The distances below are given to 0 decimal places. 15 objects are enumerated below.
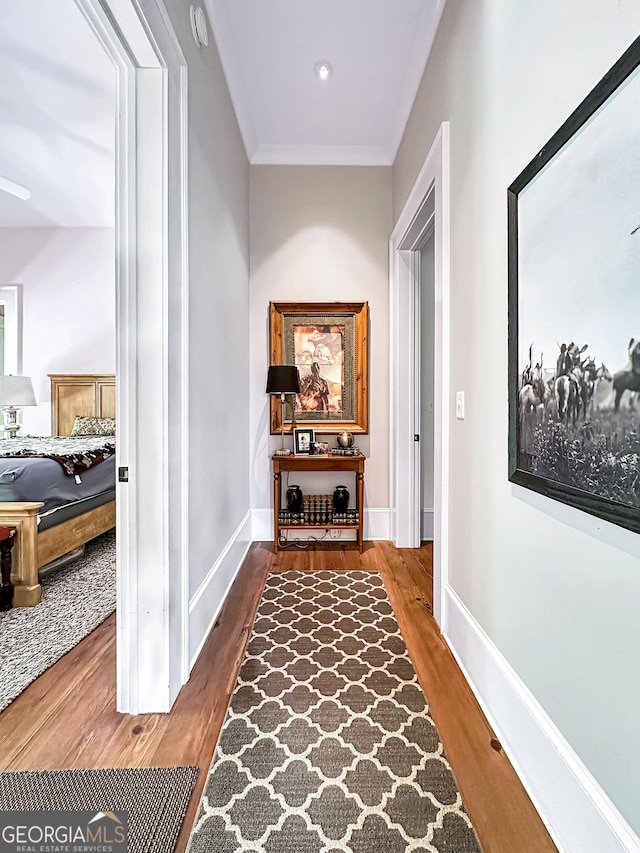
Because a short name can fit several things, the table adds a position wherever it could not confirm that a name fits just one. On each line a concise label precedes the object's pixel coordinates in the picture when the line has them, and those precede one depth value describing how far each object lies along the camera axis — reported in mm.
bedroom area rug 1847
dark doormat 1112
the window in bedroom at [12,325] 5207
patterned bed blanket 3008
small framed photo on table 3363
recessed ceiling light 2555
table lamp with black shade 3180
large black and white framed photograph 868
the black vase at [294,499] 3350
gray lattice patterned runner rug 1119
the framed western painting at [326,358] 3479
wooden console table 3248
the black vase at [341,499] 3363
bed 2445
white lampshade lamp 4602
